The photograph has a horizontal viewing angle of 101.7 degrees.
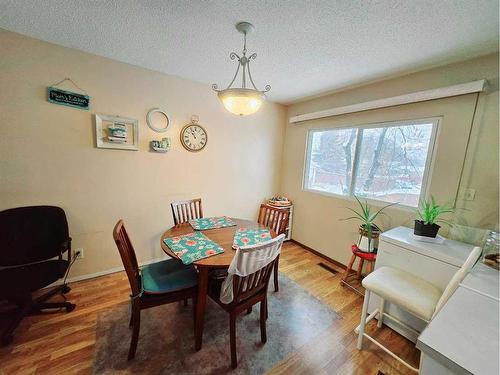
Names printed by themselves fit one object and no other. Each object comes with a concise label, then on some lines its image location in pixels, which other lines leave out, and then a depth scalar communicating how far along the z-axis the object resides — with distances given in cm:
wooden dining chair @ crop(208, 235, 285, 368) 126
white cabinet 155
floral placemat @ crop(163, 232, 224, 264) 148
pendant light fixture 149
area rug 141
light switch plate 180
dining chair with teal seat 136
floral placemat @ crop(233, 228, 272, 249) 175
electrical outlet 220
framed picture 216
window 216
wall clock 266
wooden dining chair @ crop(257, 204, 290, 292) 229
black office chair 156
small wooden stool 219
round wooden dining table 141
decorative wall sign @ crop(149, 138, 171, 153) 244
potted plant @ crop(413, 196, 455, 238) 178
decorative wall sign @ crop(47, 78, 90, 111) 192
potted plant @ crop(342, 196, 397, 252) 227
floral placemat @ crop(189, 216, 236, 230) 208
